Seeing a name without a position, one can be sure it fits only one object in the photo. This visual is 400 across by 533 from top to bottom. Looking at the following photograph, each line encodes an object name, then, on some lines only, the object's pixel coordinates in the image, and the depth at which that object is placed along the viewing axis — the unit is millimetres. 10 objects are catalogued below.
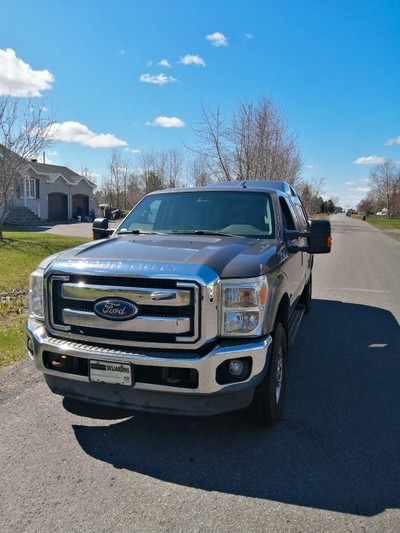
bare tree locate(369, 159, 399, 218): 86625
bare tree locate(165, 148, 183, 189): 42219
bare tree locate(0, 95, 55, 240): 15984
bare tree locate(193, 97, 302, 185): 19531
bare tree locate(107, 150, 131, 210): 57594
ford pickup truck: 2773
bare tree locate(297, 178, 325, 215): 52019
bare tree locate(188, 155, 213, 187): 28795
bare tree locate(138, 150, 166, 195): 43969
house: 32750
